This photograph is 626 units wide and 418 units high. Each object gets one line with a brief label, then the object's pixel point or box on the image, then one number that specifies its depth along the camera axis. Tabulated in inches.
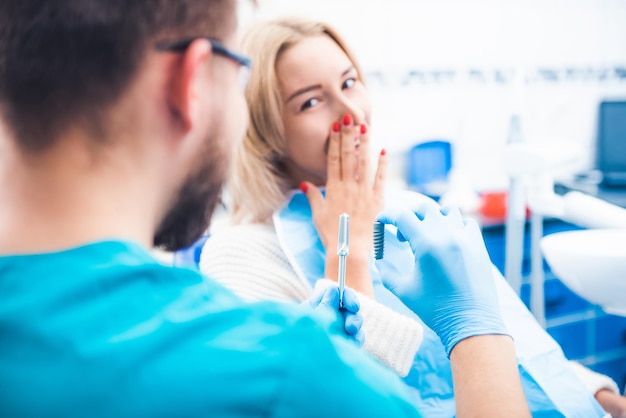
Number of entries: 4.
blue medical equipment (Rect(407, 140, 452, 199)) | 95.5
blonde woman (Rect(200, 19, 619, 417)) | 41.4
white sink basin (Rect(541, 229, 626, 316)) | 39.4
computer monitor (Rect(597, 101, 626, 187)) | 113.1
